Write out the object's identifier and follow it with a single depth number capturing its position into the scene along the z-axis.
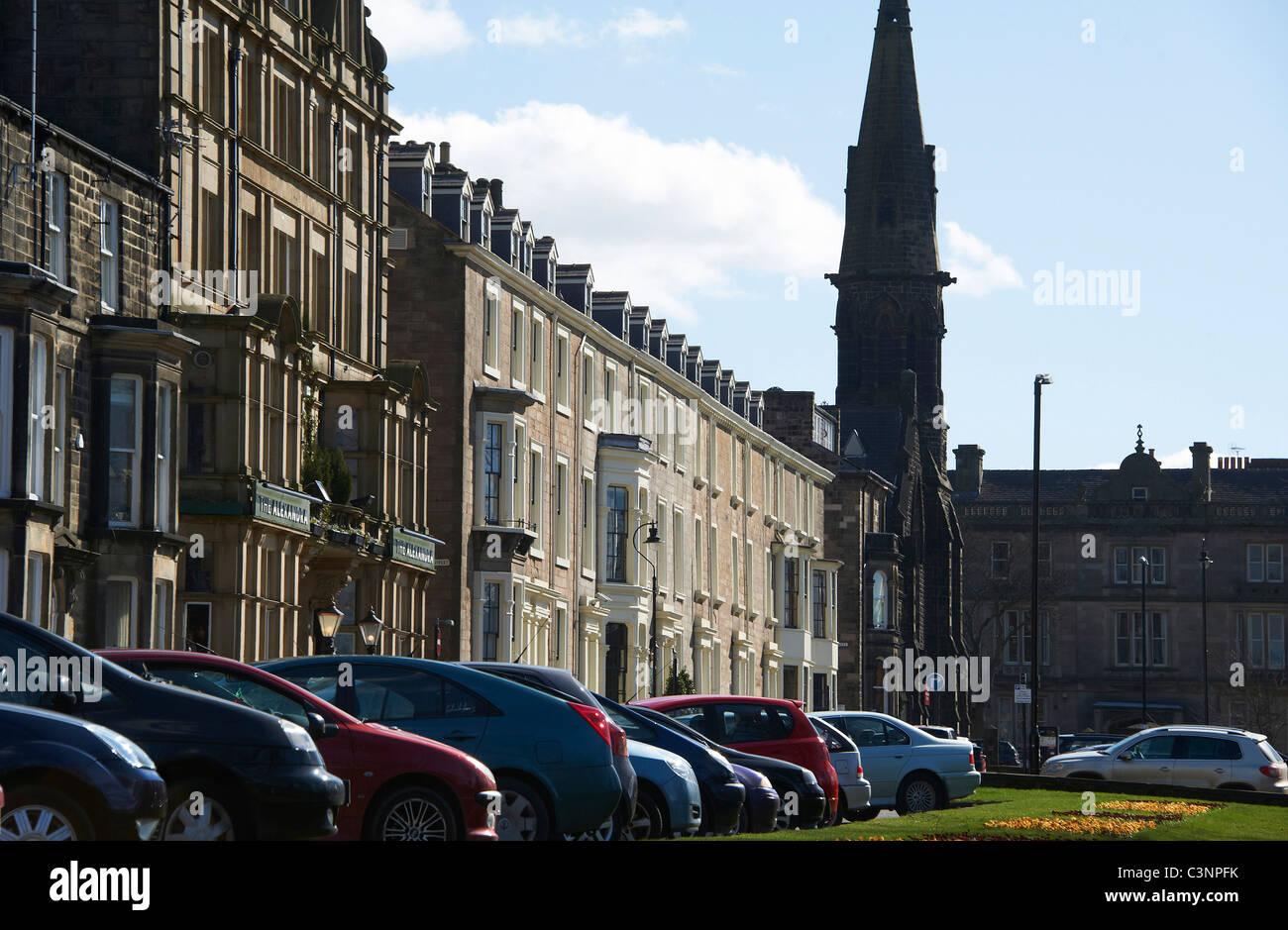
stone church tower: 114.19
